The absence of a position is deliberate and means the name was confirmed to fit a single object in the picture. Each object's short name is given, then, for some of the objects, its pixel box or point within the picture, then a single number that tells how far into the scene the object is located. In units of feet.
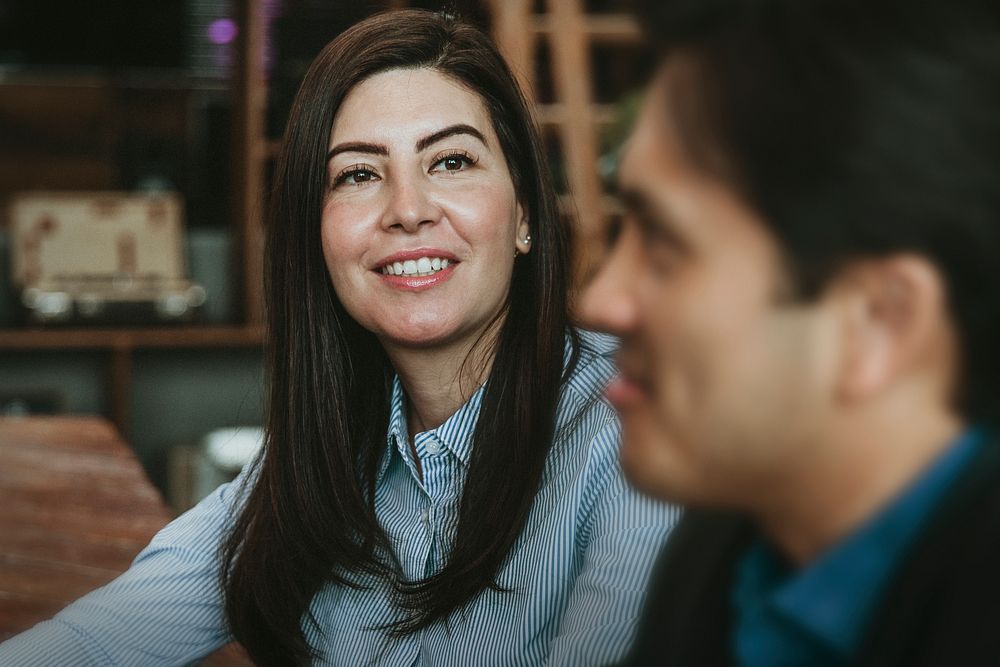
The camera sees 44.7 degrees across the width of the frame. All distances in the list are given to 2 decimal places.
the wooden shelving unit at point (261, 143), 12.35
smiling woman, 4.21
